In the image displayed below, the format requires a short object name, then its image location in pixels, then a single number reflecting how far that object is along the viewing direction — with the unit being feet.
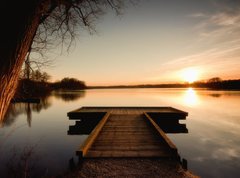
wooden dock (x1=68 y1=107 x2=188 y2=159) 19.48
